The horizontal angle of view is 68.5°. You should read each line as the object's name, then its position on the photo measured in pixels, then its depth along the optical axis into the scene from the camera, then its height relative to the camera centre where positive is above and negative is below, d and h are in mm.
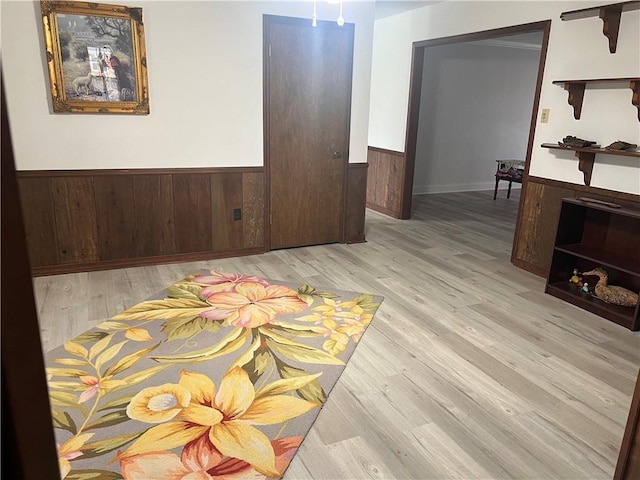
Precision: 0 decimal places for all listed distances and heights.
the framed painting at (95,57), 3379 +368
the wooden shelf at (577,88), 3326 +240
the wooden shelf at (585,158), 3429 -267
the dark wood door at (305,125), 4160 -103
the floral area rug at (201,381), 1912 -1345
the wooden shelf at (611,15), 3180 +715
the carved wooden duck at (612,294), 3240 -1162
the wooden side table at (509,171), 6934 -755
